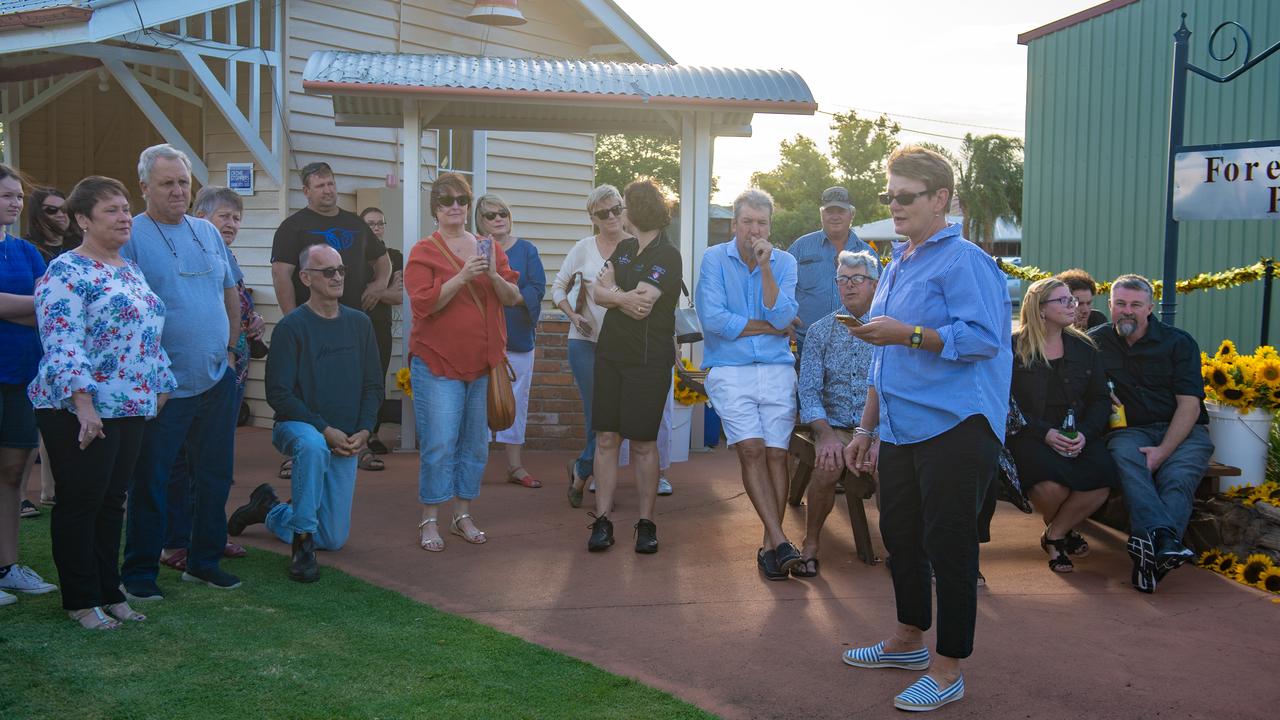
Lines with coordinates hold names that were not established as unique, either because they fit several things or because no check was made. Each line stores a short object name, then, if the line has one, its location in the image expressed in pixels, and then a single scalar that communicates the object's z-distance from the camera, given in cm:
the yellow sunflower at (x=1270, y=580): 551
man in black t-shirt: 749
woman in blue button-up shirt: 390
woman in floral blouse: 436
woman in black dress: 596
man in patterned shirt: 582
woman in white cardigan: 739
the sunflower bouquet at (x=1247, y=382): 620
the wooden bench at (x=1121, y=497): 607
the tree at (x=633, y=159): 5138
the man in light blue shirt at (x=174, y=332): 492
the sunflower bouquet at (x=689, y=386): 795
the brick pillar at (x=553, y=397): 967
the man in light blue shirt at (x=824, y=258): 786
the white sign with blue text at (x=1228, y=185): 669
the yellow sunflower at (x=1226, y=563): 581
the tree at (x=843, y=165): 6116
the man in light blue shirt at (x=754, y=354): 584
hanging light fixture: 1188
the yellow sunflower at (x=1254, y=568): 560
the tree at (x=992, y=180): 5816
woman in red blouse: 608
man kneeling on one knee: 563
